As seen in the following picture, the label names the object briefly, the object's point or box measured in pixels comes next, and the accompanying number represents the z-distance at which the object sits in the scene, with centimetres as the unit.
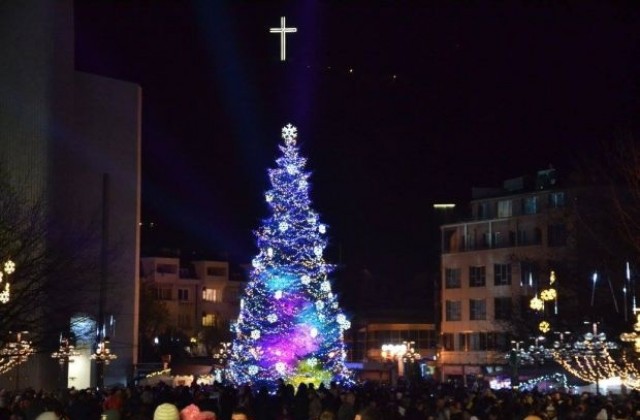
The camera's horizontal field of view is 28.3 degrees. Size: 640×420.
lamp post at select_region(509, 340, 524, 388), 4862
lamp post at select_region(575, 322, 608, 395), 4259
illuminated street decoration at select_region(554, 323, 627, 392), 4303
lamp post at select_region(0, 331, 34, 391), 3959
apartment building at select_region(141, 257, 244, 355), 11650
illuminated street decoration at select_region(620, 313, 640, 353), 3647
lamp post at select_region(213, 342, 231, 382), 5398
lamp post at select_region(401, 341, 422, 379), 8169
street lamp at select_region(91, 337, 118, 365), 5761
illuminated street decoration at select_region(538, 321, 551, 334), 5395
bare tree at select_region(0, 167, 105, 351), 3806
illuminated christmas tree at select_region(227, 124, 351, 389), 5166
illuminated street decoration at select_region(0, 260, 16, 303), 3132
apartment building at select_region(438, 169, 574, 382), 8344
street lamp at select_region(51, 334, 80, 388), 4950
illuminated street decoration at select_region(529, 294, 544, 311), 5182
